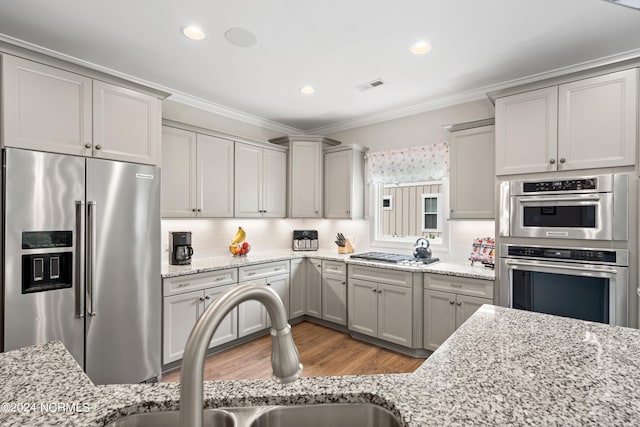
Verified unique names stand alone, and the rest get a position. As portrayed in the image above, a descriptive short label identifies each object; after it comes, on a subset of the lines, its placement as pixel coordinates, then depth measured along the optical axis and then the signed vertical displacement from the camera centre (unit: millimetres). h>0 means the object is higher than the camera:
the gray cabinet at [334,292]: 3645 -923
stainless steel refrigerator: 1939 -328
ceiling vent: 3037 +1276
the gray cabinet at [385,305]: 3062 -943
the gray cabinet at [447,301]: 2750 -797
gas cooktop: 3278 -492
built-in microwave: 2152 +49
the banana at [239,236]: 3802 -278
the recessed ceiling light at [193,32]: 2174 +1273
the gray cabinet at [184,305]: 2744 -834
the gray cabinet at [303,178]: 4230 +477
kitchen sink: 780 -515
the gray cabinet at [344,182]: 4016 +416
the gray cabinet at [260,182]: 3727 +396
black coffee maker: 3139 -349
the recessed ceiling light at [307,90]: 3193 +1277
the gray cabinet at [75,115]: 1973 +693
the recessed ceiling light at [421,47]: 2350 +1273
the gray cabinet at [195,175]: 3096 +403
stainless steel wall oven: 2146 -492
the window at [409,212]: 3656 +23
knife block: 4125 -456
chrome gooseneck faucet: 523 -247
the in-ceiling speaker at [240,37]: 2213 +1276
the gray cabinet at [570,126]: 2166 +664
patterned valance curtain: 3525 +596
